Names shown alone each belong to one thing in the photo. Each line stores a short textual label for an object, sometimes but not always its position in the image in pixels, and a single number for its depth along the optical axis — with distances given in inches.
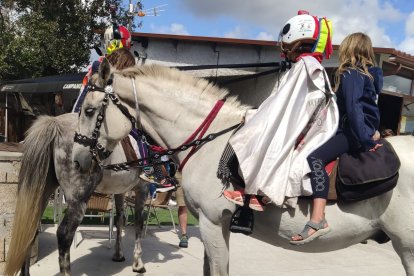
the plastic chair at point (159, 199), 290.8
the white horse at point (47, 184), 151.5
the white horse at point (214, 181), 102.0
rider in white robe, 97.7
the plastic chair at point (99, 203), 263.7
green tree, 592.4
